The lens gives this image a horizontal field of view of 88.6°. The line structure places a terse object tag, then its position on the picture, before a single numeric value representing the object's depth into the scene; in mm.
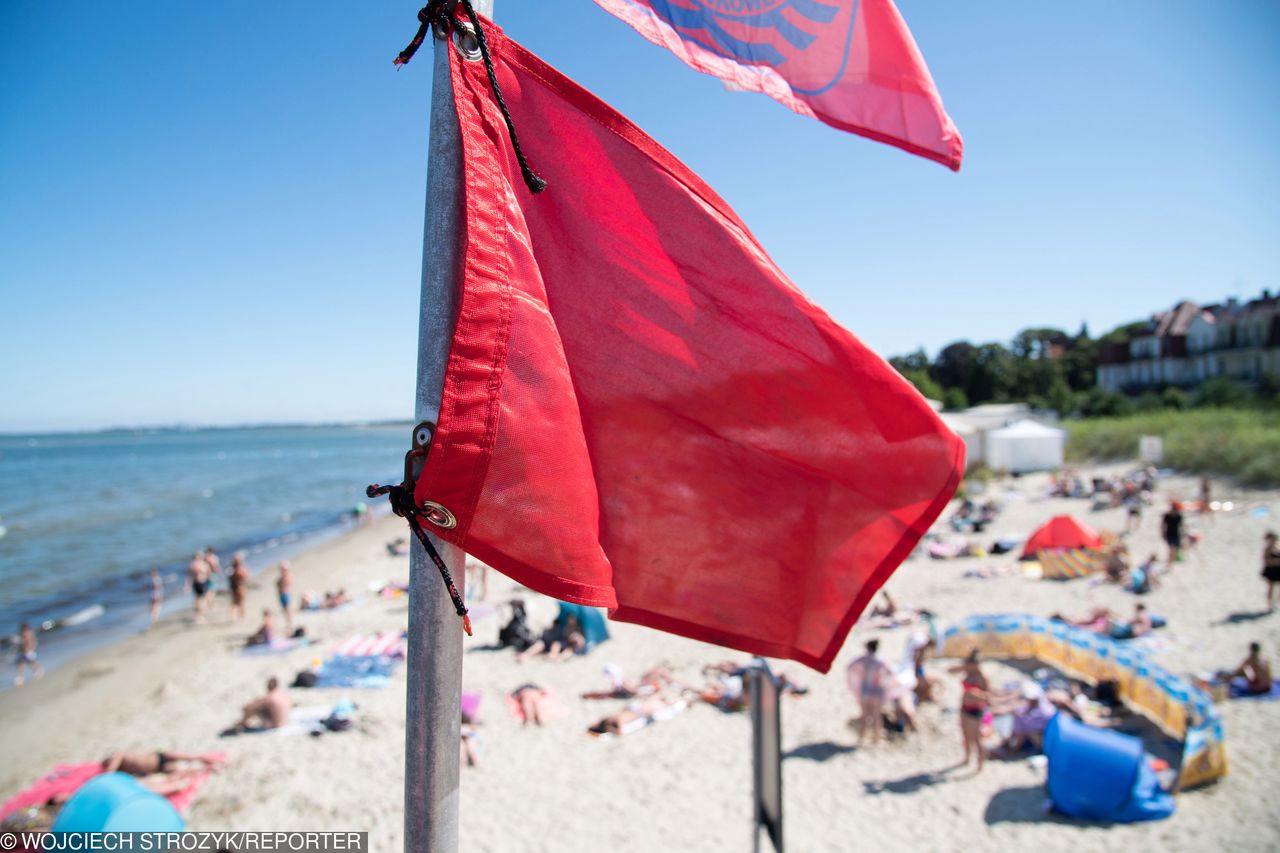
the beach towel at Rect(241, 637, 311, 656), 14070
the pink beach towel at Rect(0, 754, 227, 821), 7684
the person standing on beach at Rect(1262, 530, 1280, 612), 12383
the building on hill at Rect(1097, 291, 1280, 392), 45875
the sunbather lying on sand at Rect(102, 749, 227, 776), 8312
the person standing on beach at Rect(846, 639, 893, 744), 8914
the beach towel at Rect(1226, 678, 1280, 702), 9145
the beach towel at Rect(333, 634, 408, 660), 12633
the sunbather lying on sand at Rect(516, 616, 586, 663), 12445
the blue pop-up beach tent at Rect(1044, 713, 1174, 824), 6992
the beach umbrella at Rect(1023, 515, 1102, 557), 16094
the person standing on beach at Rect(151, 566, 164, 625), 18047
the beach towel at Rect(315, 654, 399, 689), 11453
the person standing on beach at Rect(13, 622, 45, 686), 14092
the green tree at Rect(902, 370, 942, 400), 55094
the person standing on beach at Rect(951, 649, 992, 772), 7910
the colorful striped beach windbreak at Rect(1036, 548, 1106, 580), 15219
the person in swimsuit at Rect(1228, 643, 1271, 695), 9227
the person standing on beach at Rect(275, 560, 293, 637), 15609
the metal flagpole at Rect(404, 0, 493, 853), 1439
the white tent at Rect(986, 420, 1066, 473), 31047
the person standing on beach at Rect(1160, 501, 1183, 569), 15531
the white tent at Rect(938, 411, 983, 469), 29825
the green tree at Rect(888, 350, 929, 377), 75506
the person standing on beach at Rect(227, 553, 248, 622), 17016
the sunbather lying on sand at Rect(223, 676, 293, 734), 9945
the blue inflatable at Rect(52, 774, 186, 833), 5934
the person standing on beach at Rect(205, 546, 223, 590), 19631
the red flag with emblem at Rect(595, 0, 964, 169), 2184
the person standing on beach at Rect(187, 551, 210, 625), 17625
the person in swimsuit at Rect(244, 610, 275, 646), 14525
